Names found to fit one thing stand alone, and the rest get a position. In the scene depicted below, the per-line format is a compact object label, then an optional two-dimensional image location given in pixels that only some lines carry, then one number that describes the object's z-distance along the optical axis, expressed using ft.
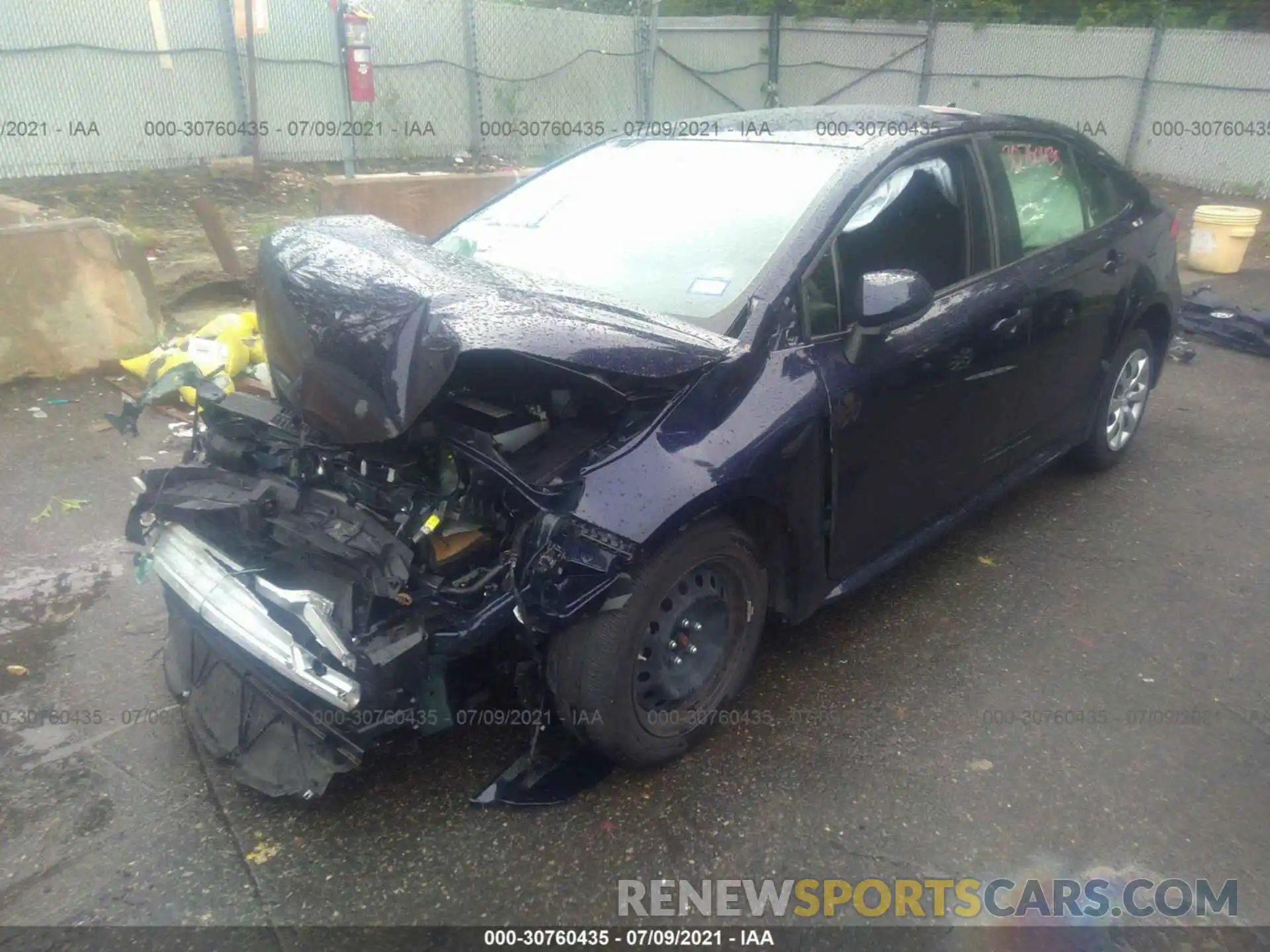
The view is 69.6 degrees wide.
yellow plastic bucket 27.63
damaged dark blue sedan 7.70
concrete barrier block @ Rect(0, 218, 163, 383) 17.47
